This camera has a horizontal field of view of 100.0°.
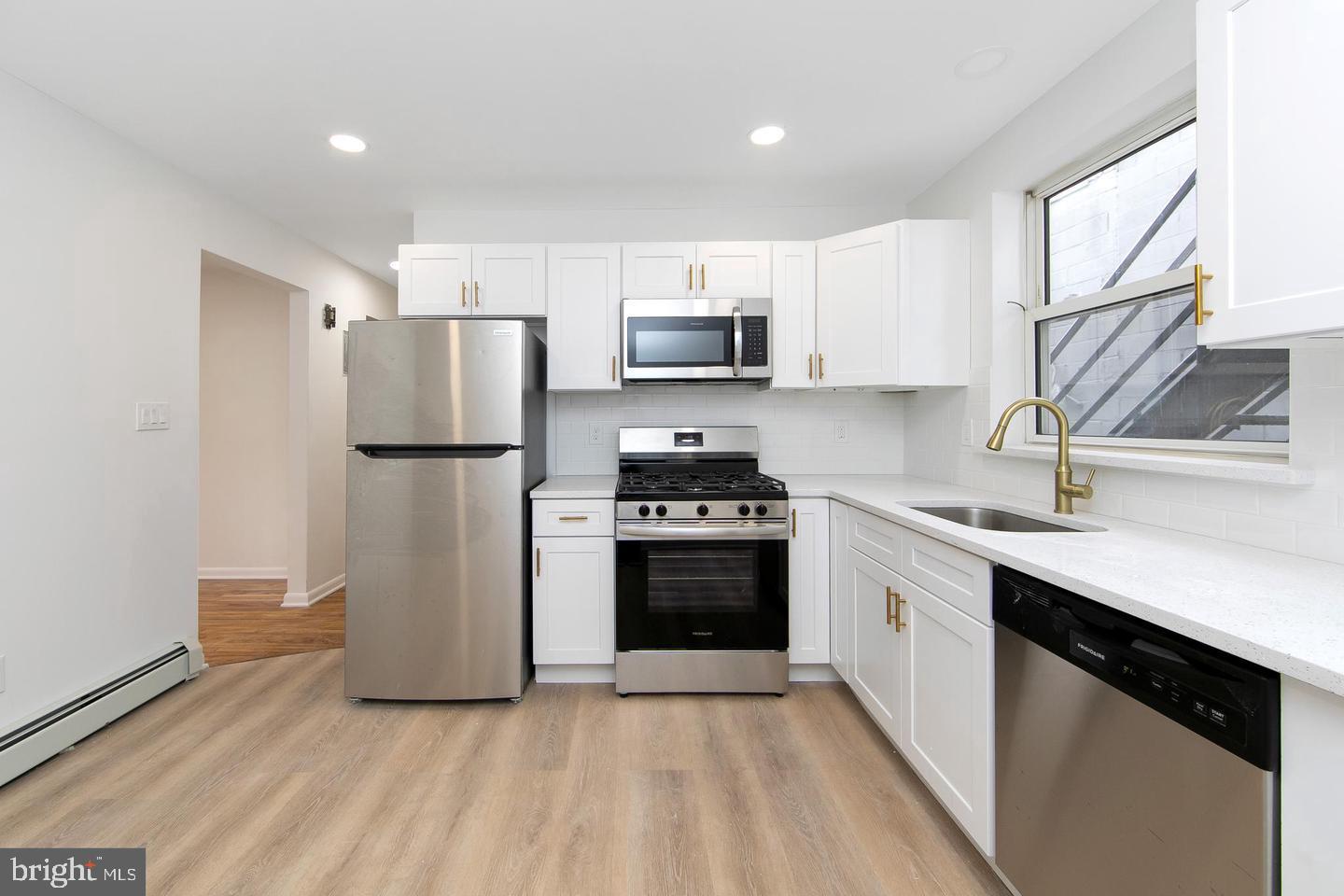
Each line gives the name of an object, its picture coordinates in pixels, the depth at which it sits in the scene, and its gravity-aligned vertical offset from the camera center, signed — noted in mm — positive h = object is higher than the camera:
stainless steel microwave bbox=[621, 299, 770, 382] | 2824 +534
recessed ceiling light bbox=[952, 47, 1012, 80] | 1866 +1299
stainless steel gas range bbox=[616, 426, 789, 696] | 2490 -666
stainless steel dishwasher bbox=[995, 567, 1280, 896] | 835 -555
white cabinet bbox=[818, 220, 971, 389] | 2590 +660
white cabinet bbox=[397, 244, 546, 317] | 2904 +861
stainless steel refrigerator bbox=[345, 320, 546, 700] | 2424 -289
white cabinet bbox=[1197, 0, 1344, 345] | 970 +521
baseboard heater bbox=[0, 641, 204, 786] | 1923 -1021
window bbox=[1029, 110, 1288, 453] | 1590 +434
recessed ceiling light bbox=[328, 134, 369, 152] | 2381 +1299
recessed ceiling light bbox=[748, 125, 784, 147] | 2344 +1316
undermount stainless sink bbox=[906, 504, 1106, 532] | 2039 -272
